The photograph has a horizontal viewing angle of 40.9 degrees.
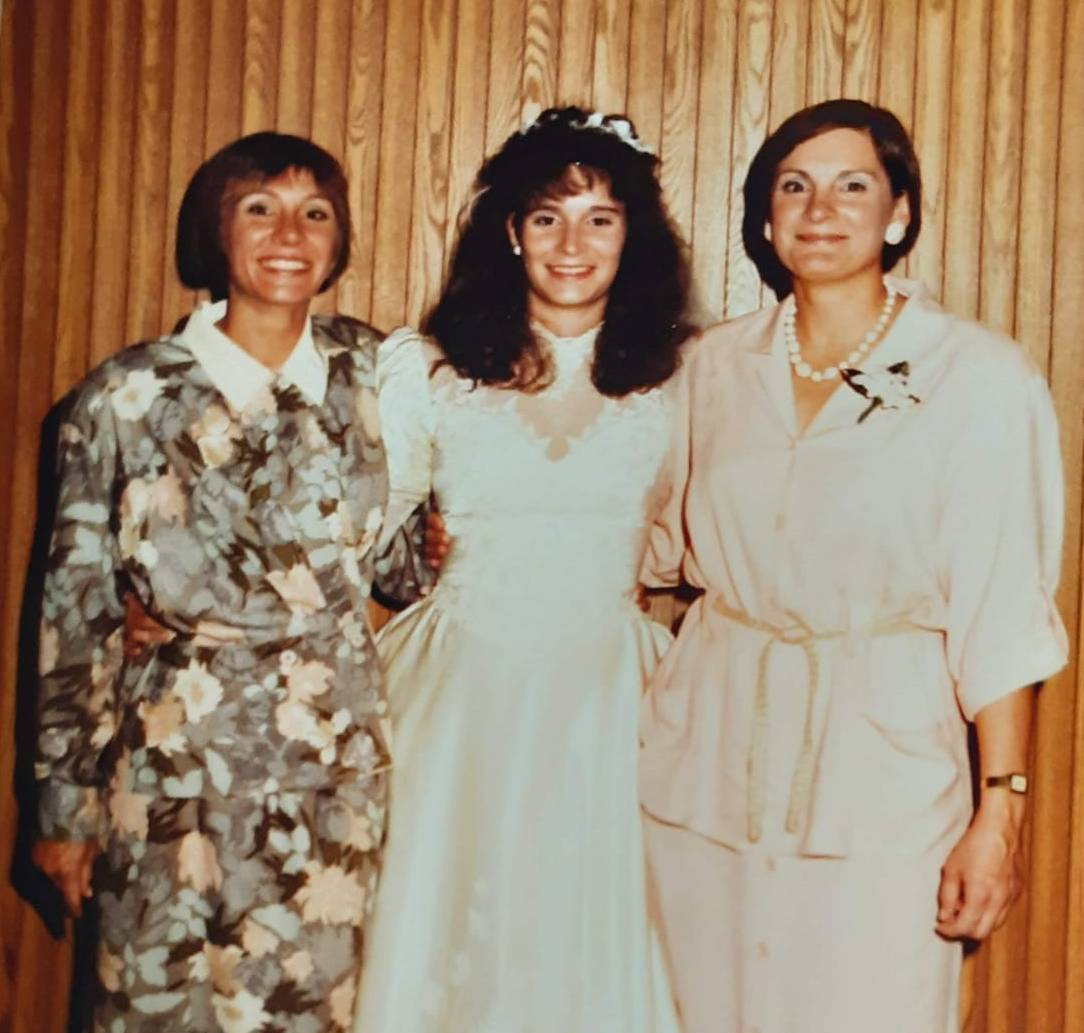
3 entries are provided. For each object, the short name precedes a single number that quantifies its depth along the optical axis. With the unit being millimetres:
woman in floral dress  1801
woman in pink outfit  1785
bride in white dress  1857
